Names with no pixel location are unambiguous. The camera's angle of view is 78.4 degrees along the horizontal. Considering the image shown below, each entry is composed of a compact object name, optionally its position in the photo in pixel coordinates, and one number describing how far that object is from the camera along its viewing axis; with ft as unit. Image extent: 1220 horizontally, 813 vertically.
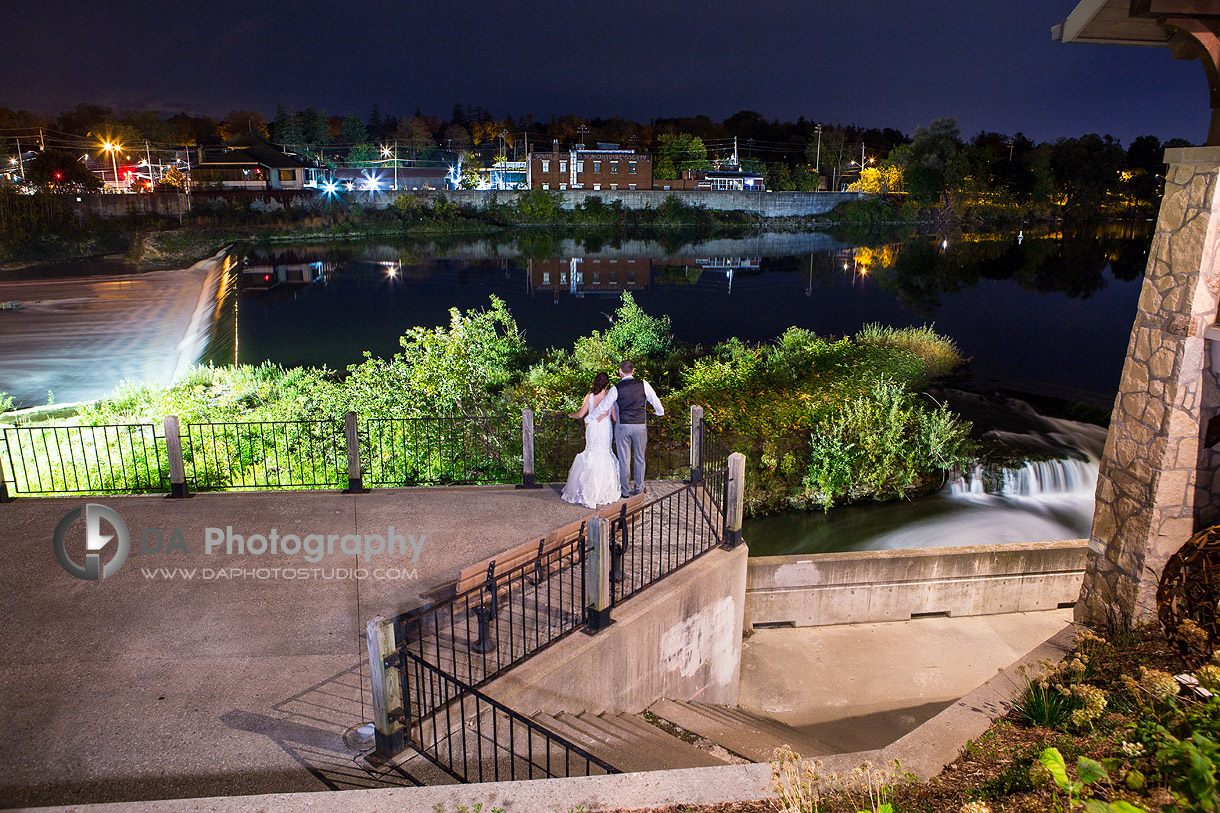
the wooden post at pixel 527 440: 32.12
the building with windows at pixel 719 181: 329.72
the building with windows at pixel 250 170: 279.90
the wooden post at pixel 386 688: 16.90
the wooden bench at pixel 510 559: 22.40
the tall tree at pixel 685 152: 345.31
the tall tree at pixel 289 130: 466.29
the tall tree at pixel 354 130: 458.91
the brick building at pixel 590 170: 308.81
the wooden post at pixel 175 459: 30.27
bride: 29.55
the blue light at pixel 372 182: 331.57
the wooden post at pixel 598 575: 21.06
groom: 29.63
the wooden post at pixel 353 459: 32.04
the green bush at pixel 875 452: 50.34
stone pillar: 19.93
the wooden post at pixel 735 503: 26.18
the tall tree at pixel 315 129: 492.54
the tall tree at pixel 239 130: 573.00
